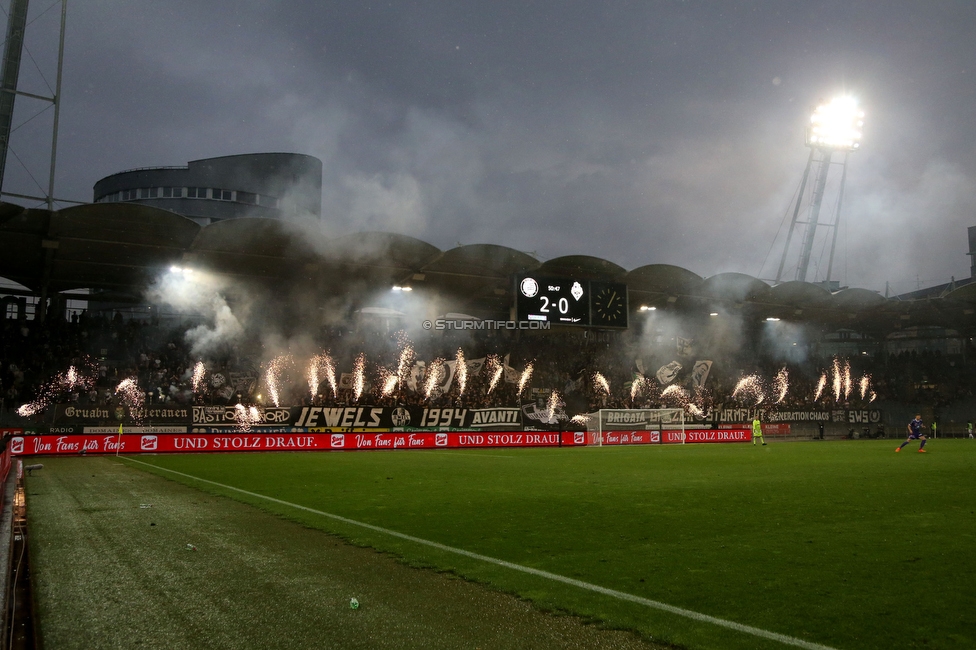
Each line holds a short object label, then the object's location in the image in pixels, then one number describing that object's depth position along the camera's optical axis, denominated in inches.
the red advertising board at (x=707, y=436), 1637.6
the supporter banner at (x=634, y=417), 1665.8
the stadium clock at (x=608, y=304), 1525.6
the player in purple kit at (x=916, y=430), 967.5
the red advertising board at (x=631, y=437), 1553.9
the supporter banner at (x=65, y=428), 1169.3
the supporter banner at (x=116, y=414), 1189.7
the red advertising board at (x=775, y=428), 1898.4
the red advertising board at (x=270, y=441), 1089.4
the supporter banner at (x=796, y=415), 1911.9
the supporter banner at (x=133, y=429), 1213.6
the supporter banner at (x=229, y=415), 1333.7
